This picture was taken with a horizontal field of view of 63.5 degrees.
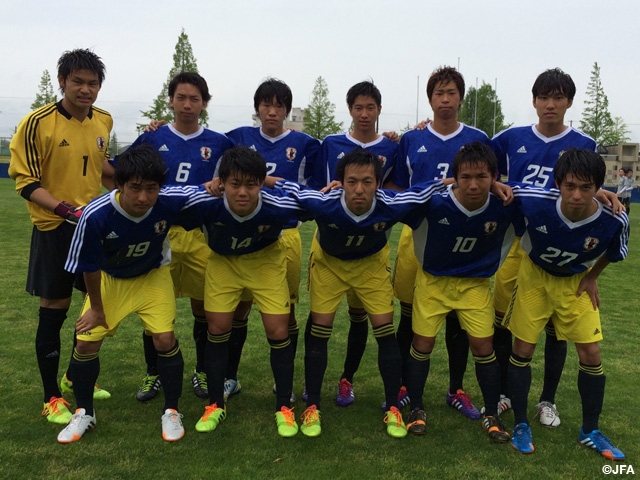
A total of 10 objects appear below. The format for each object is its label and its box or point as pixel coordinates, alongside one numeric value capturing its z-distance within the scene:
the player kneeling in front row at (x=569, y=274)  3.13
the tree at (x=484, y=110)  48.82
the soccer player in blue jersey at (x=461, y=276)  3.37
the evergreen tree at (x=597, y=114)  37.50
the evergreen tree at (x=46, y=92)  39.91
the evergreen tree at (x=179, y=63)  32.50
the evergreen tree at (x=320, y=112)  40.72
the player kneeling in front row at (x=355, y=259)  3.36
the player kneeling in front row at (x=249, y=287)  3.43
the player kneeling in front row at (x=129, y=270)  3.13
